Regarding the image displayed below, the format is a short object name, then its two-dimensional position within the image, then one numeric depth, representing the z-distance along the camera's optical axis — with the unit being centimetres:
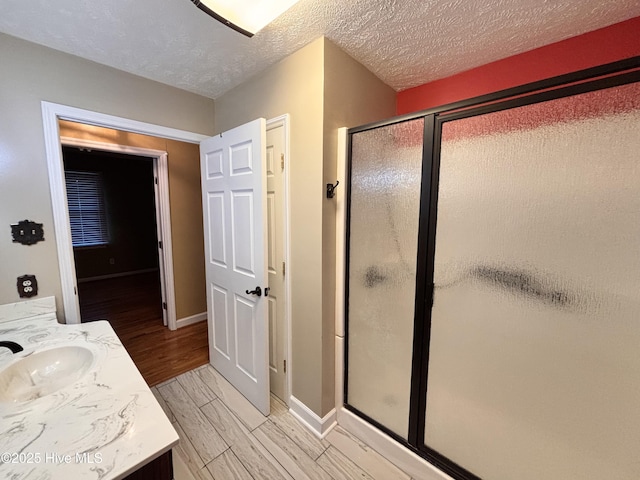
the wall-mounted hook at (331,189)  147
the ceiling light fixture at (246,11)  90
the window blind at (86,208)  453
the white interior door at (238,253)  158
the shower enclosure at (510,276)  85
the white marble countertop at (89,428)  63
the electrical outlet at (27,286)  141
